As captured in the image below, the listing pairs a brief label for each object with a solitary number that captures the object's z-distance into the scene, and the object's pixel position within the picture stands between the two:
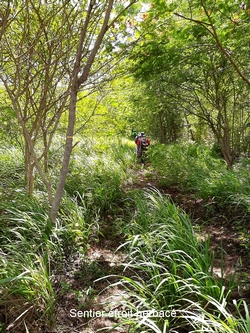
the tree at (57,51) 1.98
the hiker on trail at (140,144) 7.61
